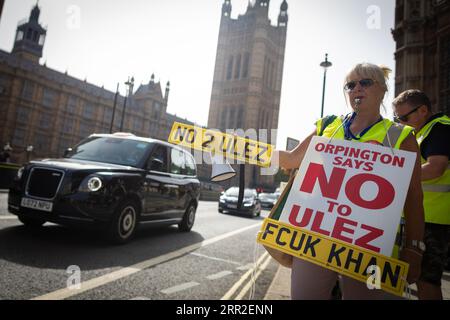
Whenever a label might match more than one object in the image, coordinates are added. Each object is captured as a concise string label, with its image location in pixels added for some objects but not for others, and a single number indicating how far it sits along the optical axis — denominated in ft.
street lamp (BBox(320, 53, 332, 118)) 42.47
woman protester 4.86
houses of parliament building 146.30
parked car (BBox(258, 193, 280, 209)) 82.38
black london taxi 14.56
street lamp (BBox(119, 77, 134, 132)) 80.24
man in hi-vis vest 6.83
